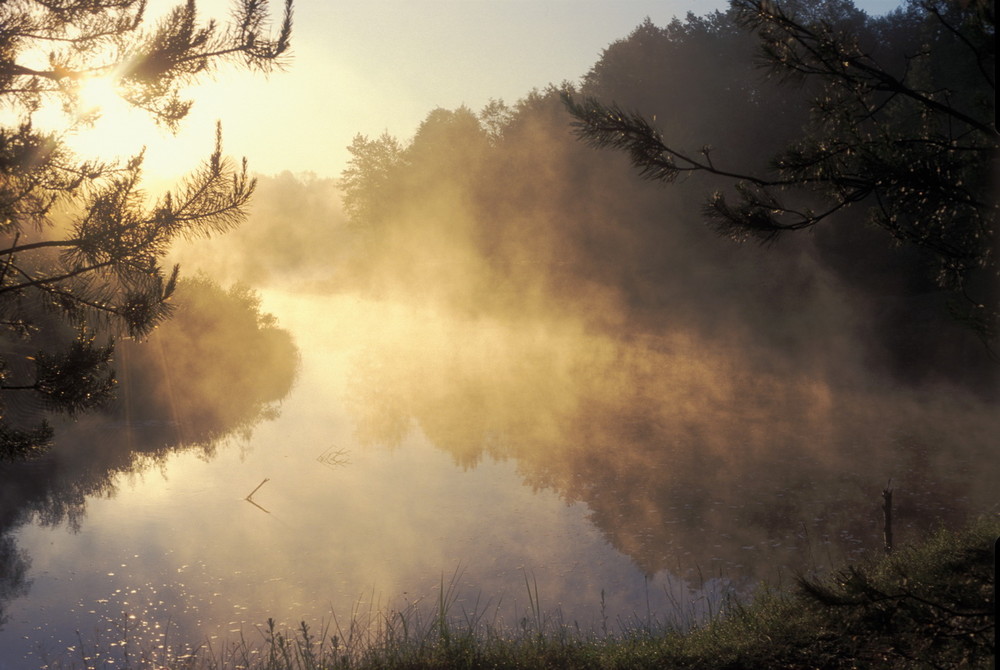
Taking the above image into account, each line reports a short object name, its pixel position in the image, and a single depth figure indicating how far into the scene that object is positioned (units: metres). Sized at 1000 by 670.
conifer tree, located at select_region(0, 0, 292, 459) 6.54
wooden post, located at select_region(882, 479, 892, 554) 9.03
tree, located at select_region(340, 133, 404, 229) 65.06
